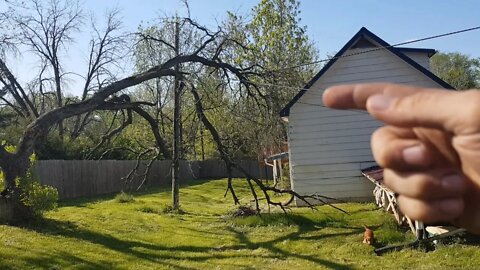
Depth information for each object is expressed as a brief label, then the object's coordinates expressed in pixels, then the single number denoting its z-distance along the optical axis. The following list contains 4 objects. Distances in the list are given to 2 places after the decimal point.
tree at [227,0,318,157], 15.13
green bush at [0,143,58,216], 12.86
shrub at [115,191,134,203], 20.67
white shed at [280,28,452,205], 16.23
